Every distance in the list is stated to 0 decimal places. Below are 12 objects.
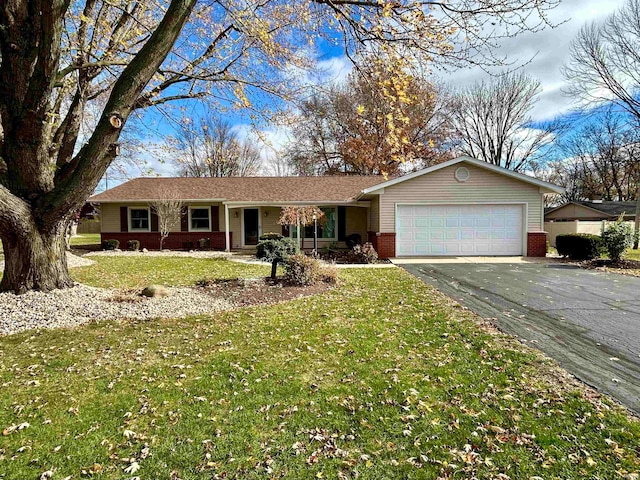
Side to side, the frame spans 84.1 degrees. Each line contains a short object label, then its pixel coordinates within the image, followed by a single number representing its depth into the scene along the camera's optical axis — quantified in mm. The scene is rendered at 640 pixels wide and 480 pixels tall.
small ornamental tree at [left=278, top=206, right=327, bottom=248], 15914
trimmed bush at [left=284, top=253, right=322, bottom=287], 8625
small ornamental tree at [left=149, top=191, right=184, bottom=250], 16922
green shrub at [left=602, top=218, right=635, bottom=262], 11836
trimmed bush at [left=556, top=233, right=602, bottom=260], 12781
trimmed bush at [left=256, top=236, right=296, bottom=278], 9078
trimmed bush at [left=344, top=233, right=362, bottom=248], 17391
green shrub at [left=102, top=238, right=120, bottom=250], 17812
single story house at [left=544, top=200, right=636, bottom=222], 27062
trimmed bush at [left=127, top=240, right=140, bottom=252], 17927
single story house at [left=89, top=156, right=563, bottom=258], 14414
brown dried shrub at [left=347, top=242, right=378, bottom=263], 13664
